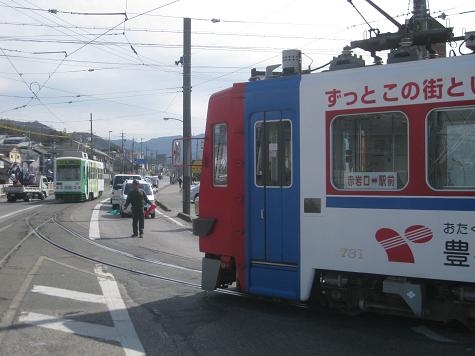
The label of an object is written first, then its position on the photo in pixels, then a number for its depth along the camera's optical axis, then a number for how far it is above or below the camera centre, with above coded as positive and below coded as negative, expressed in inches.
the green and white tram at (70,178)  1557.6 -1.5
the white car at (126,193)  1035.9 -30.5
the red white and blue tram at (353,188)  233.6 -5.1
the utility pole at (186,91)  1017.5 +154.6
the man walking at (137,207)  709.9 -36.7
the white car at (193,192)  1403.3 -37.7
